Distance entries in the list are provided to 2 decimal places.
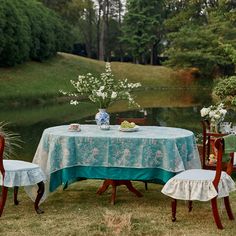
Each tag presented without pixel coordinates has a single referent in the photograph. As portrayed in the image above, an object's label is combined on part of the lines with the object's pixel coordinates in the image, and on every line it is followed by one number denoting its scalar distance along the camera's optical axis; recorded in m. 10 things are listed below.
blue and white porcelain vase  6.39
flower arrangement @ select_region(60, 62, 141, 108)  6.36
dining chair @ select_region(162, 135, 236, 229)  4.85
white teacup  6.05
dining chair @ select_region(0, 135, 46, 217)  5.29
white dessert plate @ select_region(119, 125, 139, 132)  6.02
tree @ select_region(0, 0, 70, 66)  30.69
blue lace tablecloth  5.59
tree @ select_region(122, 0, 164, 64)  44.94
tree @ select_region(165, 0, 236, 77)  35.00
